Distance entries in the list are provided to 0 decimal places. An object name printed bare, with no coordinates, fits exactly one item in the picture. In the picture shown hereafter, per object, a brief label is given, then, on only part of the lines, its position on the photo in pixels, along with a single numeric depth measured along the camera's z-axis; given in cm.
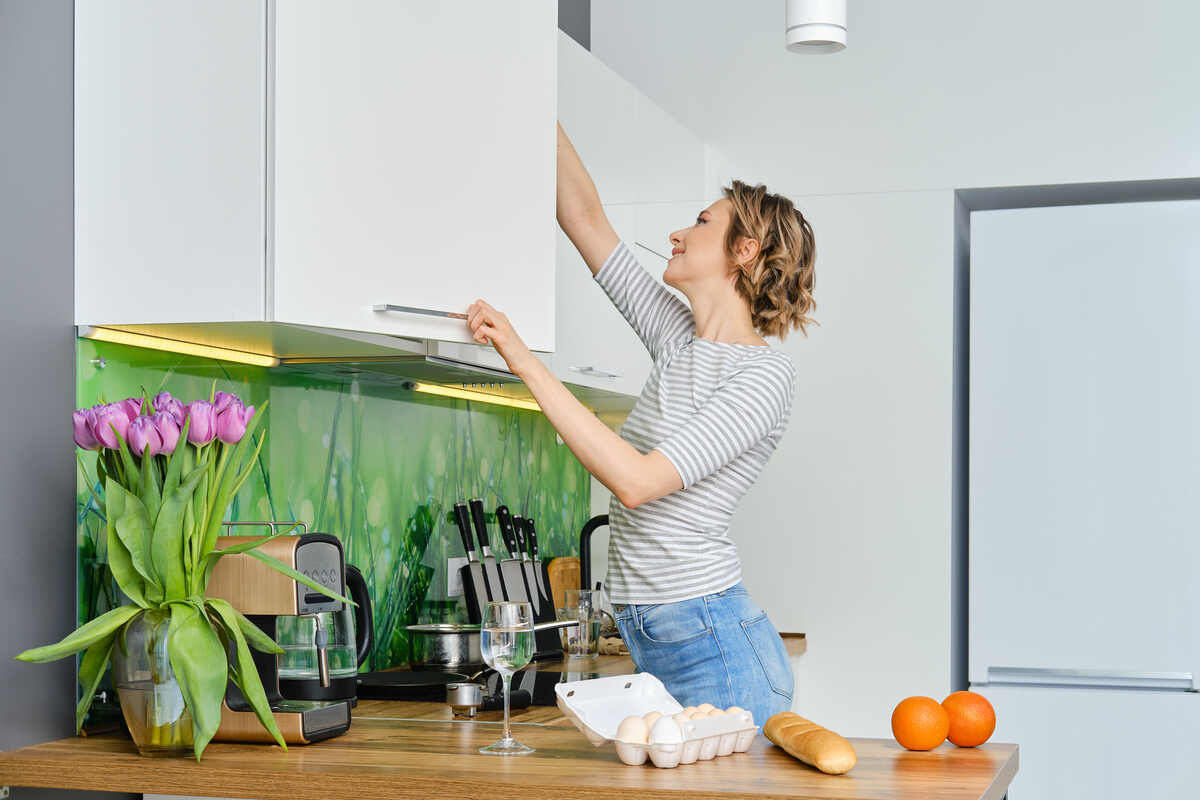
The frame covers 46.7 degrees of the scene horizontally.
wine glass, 170
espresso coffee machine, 172
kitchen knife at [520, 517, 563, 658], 300
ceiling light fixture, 175
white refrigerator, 335
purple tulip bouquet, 162
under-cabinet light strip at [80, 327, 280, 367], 181
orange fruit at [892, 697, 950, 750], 165
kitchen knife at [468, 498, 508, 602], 296
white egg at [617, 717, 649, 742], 157
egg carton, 157
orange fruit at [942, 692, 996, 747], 169
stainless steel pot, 267
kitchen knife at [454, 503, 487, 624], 289
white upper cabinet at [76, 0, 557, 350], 167
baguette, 151
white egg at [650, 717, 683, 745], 155
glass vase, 164
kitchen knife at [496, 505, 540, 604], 304
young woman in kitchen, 185
